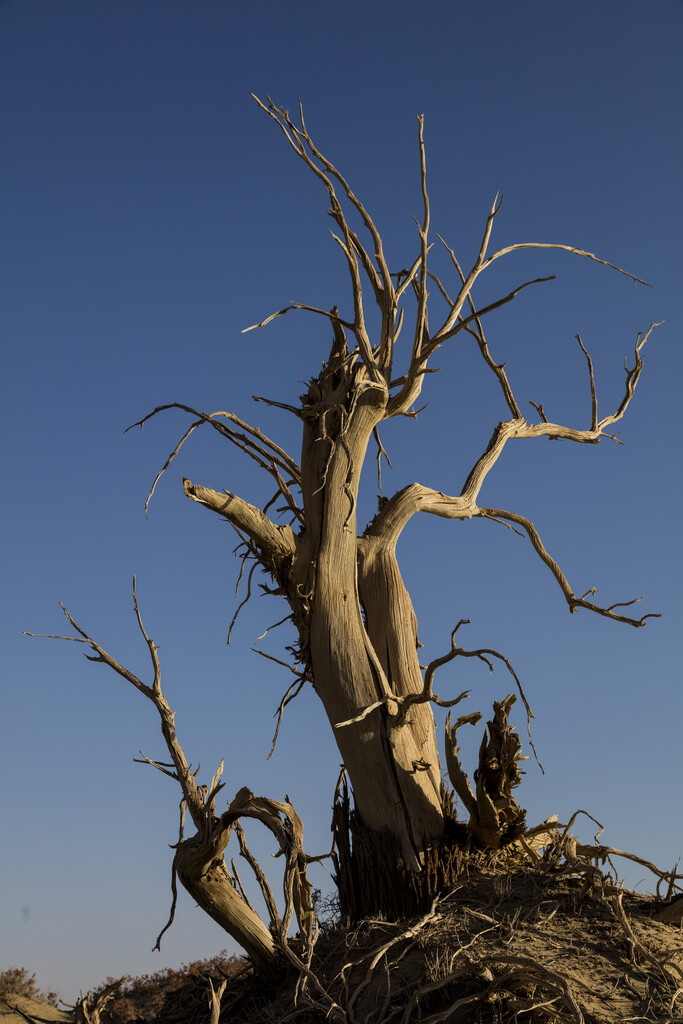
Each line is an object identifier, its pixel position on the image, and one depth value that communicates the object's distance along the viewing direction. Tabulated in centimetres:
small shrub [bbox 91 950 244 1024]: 891
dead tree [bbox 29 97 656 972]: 535
